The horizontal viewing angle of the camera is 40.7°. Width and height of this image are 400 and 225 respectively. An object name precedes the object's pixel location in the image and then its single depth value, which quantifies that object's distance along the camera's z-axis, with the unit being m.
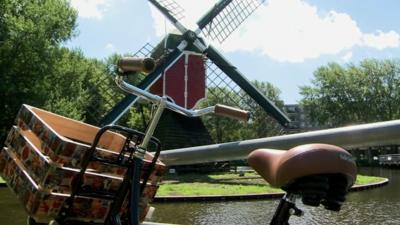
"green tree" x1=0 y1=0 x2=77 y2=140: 23.38
